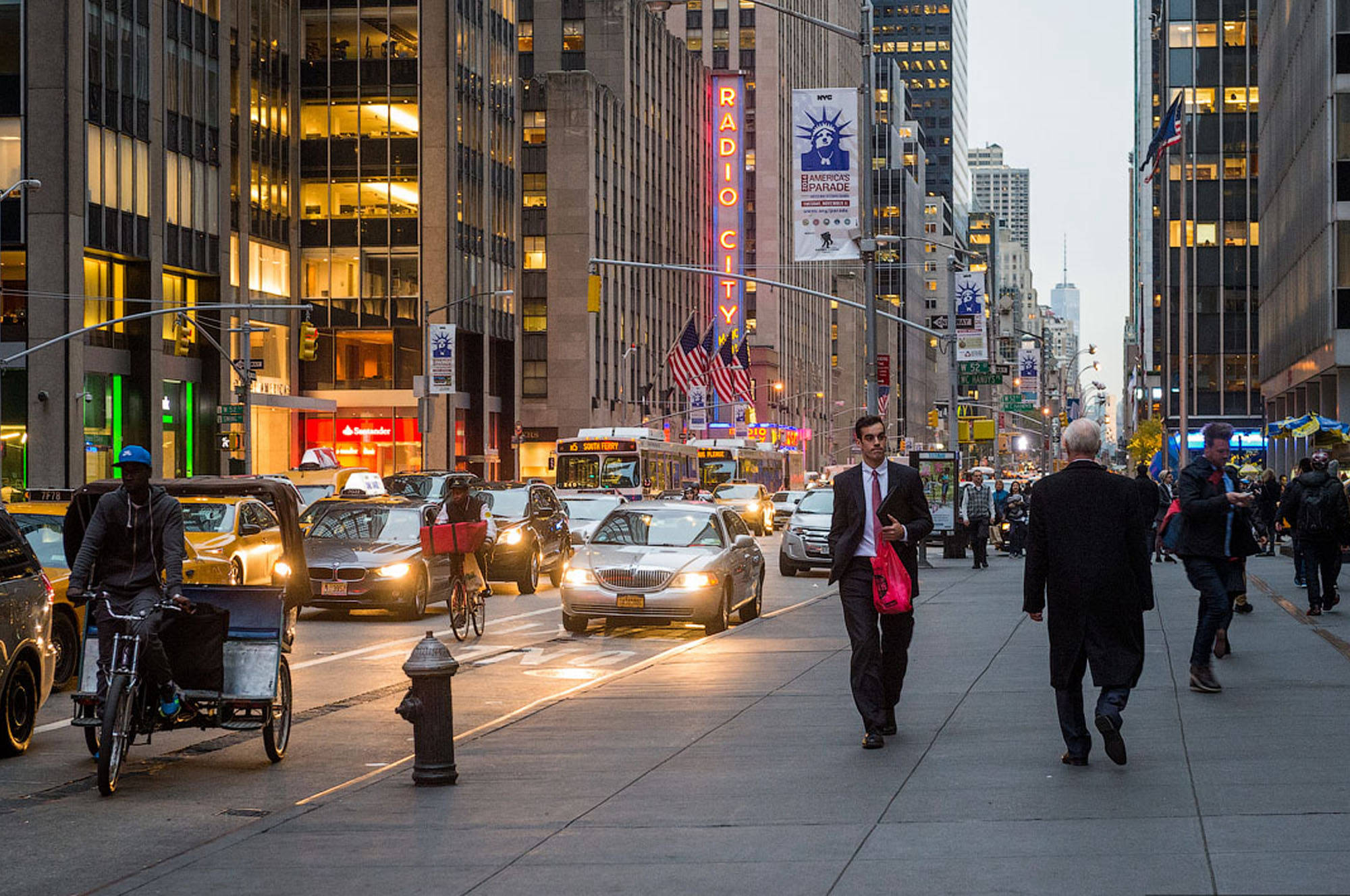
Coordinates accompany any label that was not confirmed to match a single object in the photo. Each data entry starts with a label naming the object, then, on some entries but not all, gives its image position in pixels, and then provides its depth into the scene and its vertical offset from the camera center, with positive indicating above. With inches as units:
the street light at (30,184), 1638.0 +263.9
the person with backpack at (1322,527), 754.8 -38.5
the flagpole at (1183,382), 2135.7 +80.5
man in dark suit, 408.2 -25.8
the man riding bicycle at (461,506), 762.8 -27.9
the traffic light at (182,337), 2342.5 +153.5
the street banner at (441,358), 2367.1 +124.2
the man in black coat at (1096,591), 361.7 -32.2
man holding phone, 501.0 -26.3
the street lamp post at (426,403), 2393.2 +64.0
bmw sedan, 856.9 -61.4
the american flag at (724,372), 3115.2 +136.1
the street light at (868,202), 1229.1 +195.4
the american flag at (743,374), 3292.3 +141.1
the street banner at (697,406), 3292.3 +78.8
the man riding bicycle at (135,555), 387.5 -25.5
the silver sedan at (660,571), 779.4 -59.6
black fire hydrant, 367.2 -59.2
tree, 4564.5 +6.3
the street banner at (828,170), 1189.1 +195.3
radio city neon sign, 4461.1 +709.1
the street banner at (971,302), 1733.5 +147.5
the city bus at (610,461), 2003.0 -20.0
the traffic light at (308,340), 1887.3 +120.6
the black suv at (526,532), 1088.8 -58.8
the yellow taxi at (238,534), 776.3 -42.1
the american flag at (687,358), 3009.4 +156.2
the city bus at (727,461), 2709.2 -27.0
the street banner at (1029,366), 2891.2 +134.0
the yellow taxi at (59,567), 577.0 -47.6
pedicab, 387.5 -51.9
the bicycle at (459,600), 754.8 -70.1
